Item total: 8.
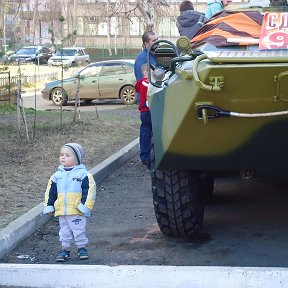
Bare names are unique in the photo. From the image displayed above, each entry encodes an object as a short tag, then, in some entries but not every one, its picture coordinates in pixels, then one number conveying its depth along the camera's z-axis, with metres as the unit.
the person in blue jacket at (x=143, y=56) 9.05
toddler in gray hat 5.40
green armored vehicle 4.75
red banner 5.17
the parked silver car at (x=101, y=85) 21.89
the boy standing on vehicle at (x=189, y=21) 7.63
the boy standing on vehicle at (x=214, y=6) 8.20
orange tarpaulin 5.62
